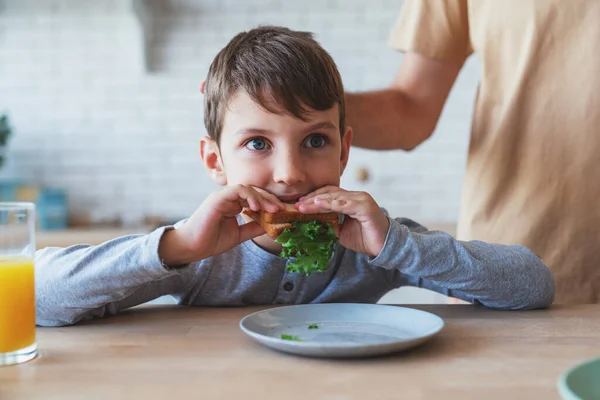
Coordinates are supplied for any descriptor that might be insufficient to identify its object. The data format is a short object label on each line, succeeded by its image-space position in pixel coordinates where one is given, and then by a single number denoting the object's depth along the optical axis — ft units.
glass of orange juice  3.17
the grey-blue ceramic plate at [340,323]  3.57
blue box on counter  11.00
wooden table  2.73
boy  4.09
